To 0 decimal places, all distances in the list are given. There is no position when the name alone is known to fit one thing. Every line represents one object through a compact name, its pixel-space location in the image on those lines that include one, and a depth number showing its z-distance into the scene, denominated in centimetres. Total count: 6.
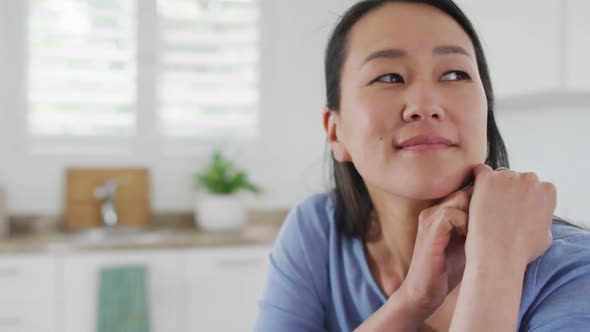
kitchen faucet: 302
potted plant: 297
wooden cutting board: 304
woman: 79
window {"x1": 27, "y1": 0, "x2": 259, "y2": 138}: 304
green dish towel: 257
